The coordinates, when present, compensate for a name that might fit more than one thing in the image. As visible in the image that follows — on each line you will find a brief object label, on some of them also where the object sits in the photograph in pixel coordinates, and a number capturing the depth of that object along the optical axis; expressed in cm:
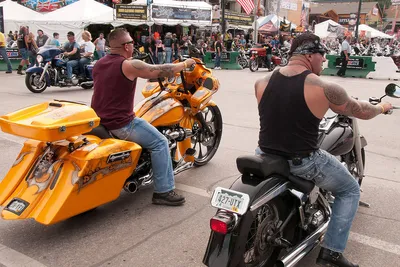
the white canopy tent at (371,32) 4893
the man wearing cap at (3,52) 1627
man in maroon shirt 389
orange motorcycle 327
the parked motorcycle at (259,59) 2067
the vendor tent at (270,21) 3800
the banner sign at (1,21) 2010
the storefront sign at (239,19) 3475
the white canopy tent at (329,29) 4581
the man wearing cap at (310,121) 268
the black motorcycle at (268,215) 246
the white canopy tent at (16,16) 2647
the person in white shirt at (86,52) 1295
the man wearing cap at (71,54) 1267
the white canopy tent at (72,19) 2580
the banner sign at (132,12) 2628
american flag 2697
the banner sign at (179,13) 2720
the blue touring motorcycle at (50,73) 1198
